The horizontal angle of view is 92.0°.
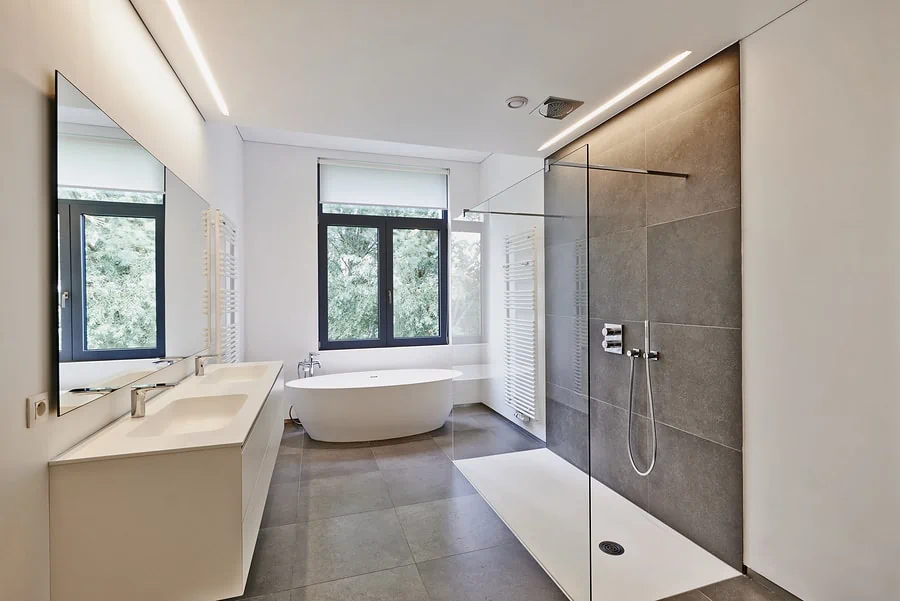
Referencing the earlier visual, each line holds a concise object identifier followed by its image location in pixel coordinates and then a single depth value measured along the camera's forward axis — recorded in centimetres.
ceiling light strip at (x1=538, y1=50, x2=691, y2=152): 222
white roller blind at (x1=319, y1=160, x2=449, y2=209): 482
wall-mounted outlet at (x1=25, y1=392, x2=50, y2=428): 126
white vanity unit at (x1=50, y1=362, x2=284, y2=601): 137
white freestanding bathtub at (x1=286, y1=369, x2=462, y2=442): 391
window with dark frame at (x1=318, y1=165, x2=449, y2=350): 489
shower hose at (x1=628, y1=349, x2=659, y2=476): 257
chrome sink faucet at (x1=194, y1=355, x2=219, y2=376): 274
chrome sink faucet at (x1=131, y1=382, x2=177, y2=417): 185
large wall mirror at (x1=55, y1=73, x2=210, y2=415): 145
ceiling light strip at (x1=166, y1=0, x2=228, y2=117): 185
